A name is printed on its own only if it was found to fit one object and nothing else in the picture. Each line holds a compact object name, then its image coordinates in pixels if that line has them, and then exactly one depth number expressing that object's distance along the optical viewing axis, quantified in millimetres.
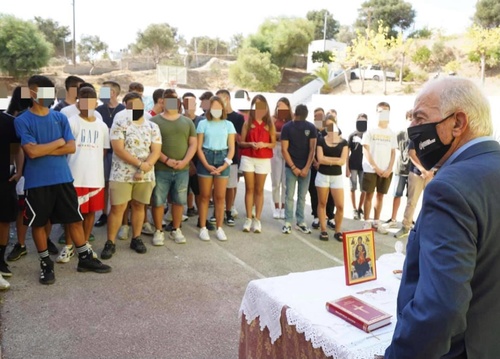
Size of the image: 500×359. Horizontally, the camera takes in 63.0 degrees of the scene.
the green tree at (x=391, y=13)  61031
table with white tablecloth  1933
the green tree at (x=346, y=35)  68538
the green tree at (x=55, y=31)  54631
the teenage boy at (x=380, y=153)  6543
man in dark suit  1308
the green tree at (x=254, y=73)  41656
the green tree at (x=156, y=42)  54125
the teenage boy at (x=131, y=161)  4910
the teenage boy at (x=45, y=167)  3990
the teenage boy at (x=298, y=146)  6266
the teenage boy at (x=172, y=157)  5402
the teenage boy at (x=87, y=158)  4598
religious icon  2599
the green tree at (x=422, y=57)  37188
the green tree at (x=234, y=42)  66312
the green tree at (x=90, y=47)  56531
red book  2012
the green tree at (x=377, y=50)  32500
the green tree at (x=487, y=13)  47969
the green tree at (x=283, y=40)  47562
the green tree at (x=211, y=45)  67312
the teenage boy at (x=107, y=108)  6086
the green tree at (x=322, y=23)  70625
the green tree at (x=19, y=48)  34406
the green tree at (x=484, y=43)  30734
